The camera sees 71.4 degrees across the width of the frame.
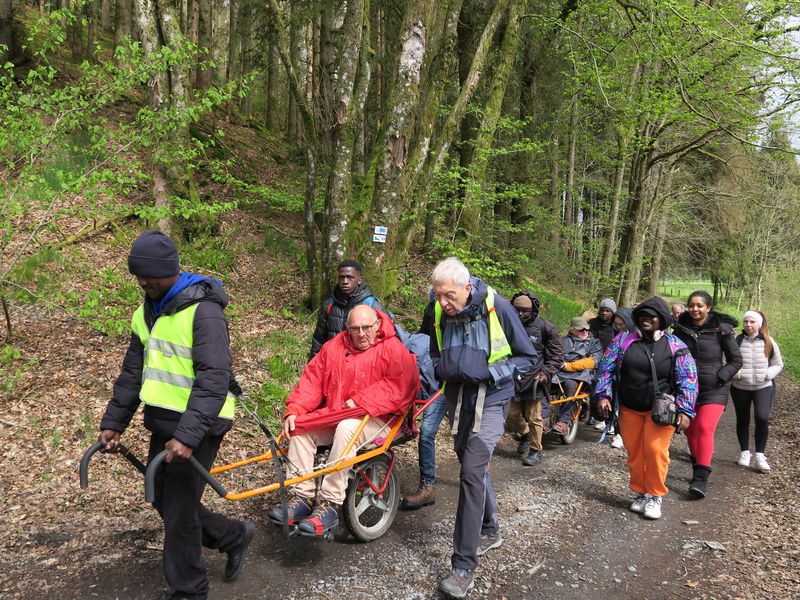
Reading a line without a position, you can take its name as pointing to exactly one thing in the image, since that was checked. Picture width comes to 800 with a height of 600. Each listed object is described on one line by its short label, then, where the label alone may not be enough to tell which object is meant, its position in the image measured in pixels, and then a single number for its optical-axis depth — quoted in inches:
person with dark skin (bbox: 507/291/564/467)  273.1
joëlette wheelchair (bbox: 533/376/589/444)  321.4
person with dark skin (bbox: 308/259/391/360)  226.8
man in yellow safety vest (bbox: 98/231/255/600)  120.6
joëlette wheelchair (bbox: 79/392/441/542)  147.6
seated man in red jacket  161.3
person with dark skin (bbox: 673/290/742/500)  246.4
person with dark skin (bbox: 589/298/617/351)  355.3
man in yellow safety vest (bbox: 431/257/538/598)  154.1
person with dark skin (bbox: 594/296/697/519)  208.1
